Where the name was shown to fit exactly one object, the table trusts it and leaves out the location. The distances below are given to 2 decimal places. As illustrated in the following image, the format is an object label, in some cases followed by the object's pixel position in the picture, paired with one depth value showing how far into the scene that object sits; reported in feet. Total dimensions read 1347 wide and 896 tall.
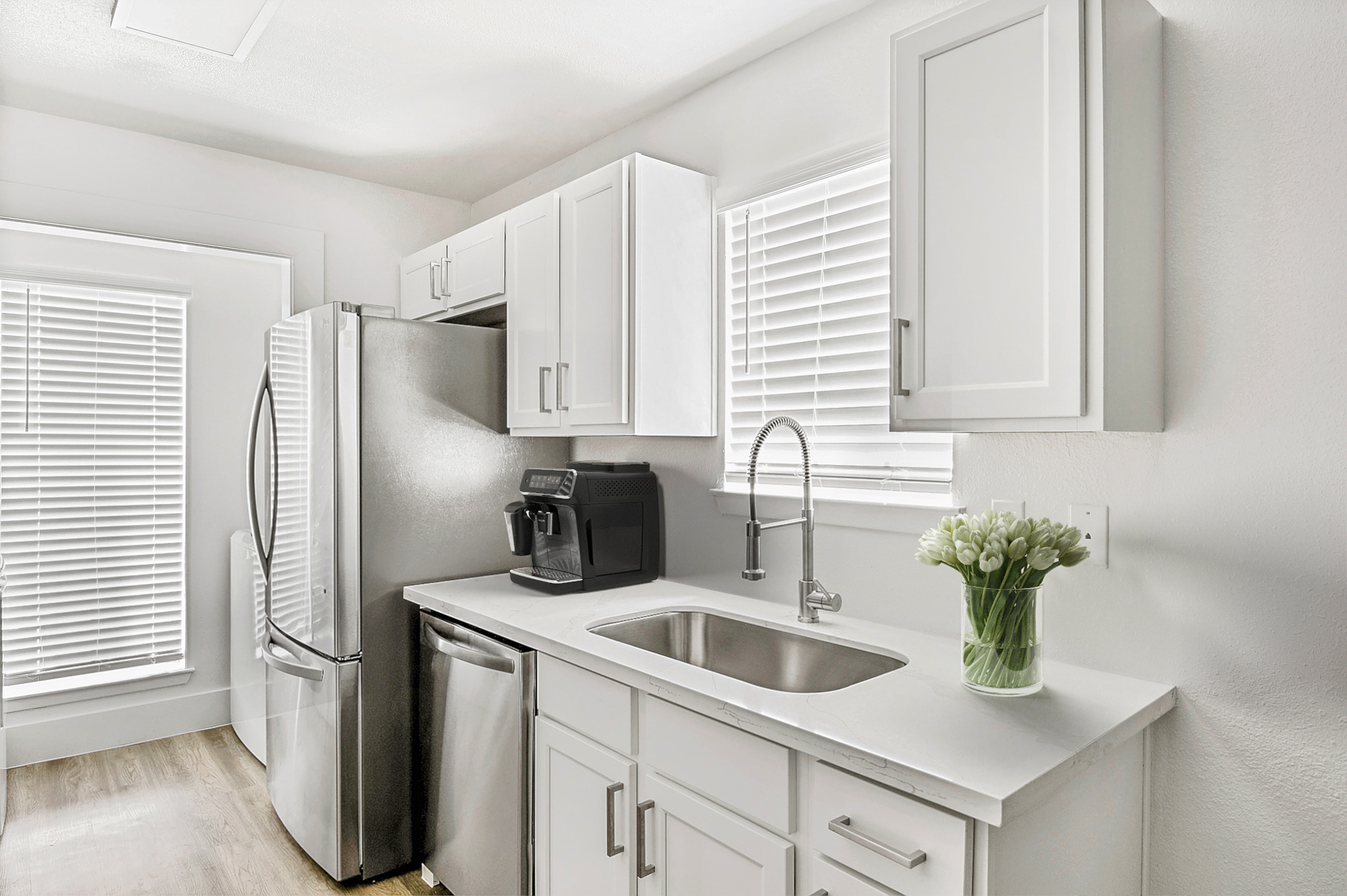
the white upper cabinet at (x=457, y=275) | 9.09
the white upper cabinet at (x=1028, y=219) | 4.21
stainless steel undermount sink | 5.75
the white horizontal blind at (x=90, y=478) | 9.64
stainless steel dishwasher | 6.25
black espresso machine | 7.59
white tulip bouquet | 4.33
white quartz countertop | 3.48
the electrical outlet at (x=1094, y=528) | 5.05
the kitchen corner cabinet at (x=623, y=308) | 7.27
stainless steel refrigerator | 7.47
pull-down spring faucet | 6.12
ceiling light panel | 6.72
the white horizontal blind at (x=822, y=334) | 6.45
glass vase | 4.39
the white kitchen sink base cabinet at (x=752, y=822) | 3.57
